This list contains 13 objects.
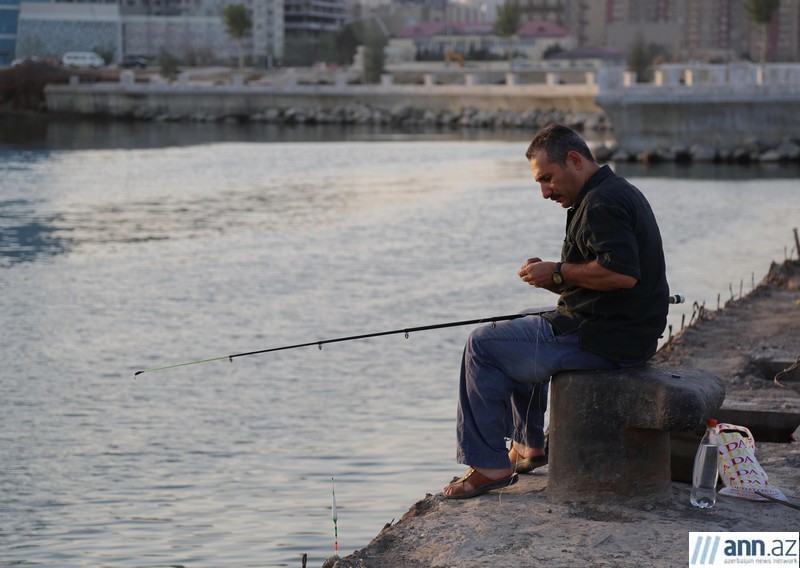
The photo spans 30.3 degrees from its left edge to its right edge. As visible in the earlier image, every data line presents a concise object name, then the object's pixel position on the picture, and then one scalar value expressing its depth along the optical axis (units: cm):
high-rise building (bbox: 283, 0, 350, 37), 16538
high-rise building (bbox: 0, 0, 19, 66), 13725
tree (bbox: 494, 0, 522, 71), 10225
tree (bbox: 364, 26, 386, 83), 9244
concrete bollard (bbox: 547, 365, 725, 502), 577
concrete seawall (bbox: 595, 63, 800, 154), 3894
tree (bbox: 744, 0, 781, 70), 5997
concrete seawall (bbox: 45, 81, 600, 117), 6825
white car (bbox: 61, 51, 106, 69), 10396
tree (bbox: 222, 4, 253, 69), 10975
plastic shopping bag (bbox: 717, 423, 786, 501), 607
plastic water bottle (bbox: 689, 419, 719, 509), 593
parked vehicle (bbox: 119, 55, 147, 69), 11366
